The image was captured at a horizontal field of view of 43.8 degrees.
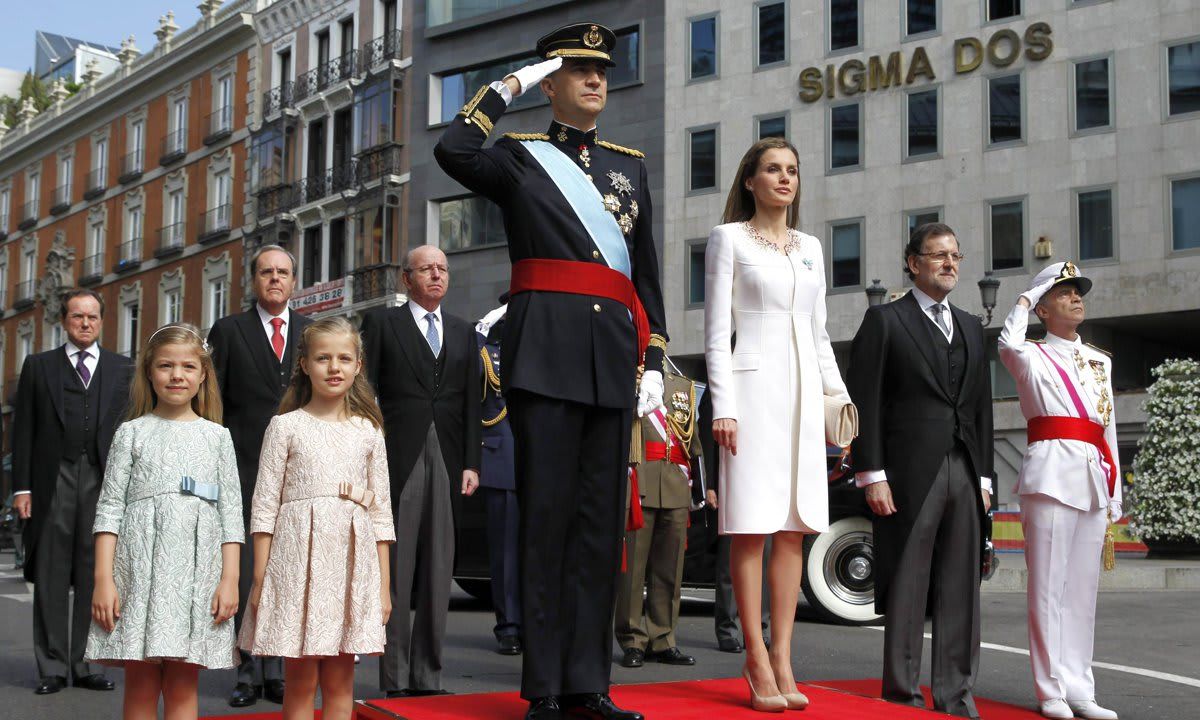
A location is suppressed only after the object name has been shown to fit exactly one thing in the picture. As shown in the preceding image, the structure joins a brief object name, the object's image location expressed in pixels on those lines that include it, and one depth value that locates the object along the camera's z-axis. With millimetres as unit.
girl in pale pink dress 5375
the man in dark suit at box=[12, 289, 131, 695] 8375
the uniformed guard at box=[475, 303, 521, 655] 9812
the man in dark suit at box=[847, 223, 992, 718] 6629
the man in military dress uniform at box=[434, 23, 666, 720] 5438
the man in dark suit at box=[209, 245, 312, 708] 7449
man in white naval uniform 7051
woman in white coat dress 6113
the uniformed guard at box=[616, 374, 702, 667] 9109
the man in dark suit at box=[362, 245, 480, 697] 7156
